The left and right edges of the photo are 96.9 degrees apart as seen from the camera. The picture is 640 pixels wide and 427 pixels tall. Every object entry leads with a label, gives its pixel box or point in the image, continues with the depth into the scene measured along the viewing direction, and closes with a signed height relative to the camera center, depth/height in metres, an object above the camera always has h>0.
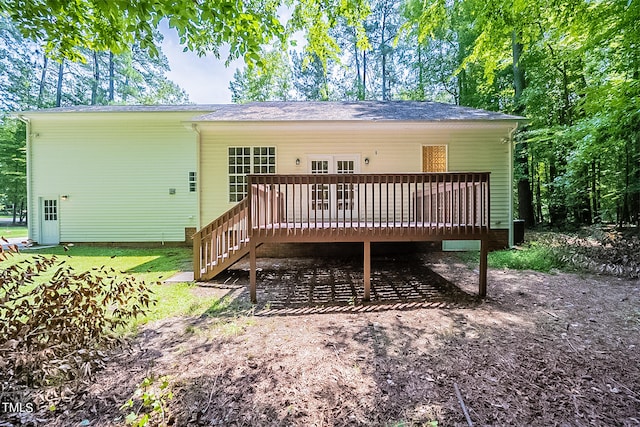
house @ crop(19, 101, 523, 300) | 4.96 +1.33
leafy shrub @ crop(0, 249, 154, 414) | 2.39 -1.19
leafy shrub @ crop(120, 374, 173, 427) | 2.09 -1.53
